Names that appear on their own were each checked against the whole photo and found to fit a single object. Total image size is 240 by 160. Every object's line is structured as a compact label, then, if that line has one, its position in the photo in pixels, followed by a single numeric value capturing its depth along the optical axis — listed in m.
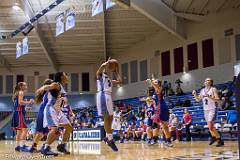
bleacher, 13.85
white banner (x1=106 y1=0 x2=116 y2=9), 14.33
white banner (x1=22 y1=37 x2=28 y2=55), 21.73
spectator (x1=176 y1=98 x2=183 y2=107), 19.56
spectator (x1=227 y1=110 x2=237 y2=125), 13.73
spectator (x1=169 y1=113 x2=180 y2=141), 15.71
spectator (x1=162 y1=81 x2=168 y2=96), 22.50
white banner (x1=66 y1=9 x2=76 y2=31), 16.73
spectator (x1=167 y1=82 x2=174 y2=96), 22.19
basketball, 6.90
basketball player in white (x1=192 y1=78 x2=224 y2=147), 8.81
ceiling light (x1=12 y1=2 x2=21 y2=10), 20.06
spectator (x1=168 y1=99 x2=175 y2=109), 19.93
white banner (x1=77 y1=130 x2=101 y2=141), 17.23
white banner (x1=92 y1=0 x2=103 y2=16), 14.59
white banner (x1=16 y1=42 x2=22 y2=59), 22.45
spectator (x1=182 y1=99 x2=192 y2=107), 19.06
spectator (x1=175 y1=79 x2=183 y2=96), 21.81
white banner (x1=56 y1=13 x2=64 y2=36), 17.51
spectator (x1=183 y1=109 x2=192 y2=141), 15.33
